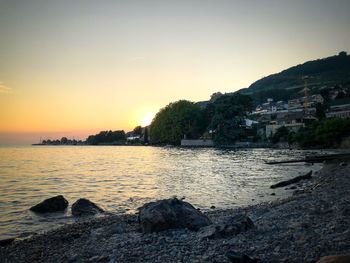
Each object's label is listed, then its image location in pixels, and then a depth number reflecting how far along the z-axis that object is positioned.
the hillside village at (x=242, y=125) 93.94
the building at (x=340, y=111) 131.44
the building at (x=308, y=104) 185.62
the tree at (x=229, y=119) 132.88
